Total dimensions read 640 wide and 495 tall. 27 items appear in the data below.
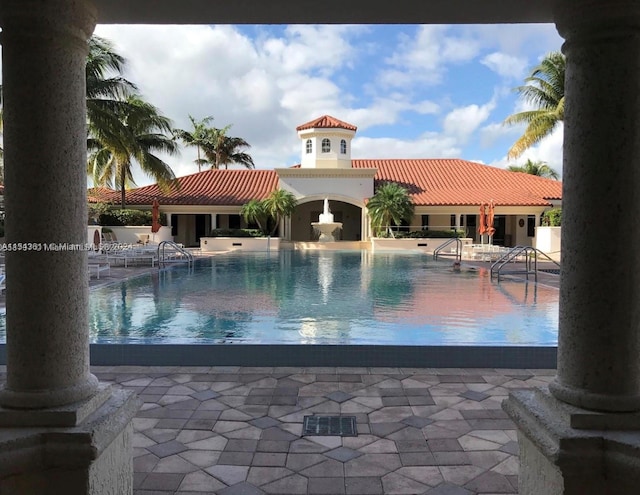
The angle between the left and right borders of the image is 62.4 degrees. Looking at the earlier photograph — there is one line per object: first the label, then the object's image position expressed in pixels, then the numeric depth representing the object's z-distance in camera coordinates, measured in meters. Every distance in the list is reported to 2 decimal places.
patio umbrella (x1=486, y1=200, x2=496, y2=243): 21.39
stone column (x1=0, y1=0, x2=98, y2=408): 2.38
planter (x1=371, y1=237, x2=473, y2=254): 27.95
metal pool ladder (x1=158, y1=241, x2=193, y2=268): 18.72
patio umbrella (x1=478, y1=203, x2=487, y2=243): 21.92
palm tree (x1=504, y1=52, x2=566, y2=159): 23.86
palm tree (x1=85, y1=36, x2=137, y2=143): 21.34
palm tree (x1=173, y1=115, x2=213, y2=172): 44.12
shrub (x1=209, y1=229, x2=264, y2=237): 29.38
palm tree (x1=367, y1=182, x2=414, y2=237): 29.20
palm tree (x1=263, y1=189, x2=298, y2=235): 29.81
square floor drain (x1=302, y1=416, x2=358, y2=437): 3.84
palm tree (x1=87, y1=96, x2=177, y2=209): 25.77
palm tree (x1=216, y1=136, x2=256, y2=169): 44.91
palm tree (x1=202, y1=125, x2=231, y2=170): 44.28
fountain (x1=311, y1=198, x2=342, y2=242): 30.34
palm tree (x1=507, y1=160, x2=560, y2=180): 42.19
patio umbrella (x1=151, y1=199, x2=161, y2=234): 22.58
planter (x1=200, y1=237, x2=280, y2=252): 28.60
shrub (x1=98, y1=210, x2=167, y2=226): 27.95
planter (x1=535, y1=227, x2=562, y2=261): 23.63
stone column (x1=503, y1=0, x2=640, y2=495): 2.25
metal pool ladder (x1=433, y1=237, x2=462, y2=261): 22.14
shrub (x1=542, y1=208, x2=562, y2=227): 24.50
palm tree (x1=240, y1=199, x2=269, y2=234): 29.89
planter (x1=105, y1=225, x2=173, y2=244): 27.42
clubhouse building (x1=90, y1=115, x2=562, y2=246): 30.92
